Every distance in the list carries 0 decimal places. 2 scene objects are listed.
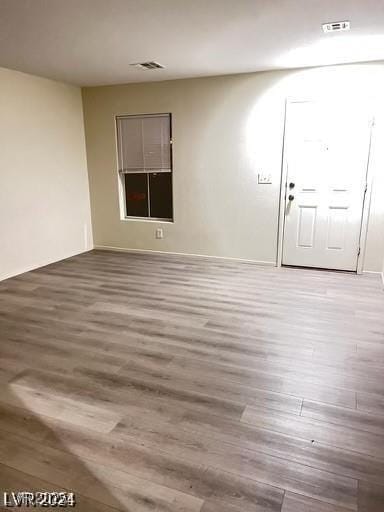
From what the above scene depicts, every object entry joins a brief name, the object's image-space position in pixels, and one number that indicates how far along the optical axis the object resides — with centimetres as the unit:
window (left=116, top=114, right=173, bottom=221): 517
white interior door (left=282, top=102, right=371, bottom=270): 424
